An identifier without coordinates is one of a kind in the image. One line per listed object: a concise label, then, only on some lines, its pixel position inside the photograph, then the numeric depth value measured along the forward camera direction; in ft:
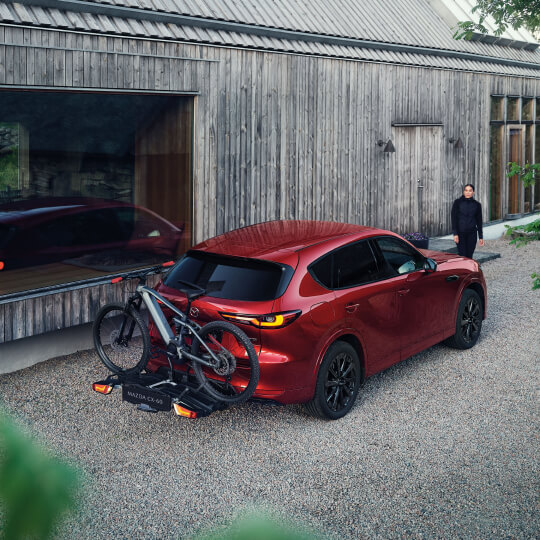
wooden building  26.40
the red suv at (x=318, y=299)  20.07
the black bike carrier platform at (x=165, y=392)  19.11
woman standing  40.01
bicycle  19.56
